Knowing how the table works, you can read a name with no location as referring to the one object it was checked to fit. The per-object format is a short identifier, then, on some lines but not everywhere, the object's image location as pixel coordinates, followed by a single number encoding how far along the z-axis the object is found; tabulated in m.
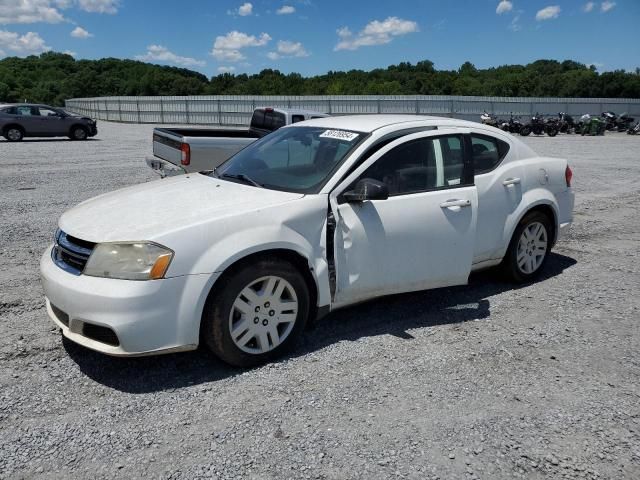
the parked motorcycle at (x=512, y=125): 30.64
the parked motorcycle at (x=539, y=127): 30.80
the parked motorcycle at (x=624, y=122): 35.44
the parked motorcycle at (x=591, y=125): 32.25
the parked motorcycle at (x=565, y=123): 32.78
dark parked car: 21.98
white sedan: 3.24
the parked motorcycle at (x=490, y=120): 31.34
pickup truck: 7.95
